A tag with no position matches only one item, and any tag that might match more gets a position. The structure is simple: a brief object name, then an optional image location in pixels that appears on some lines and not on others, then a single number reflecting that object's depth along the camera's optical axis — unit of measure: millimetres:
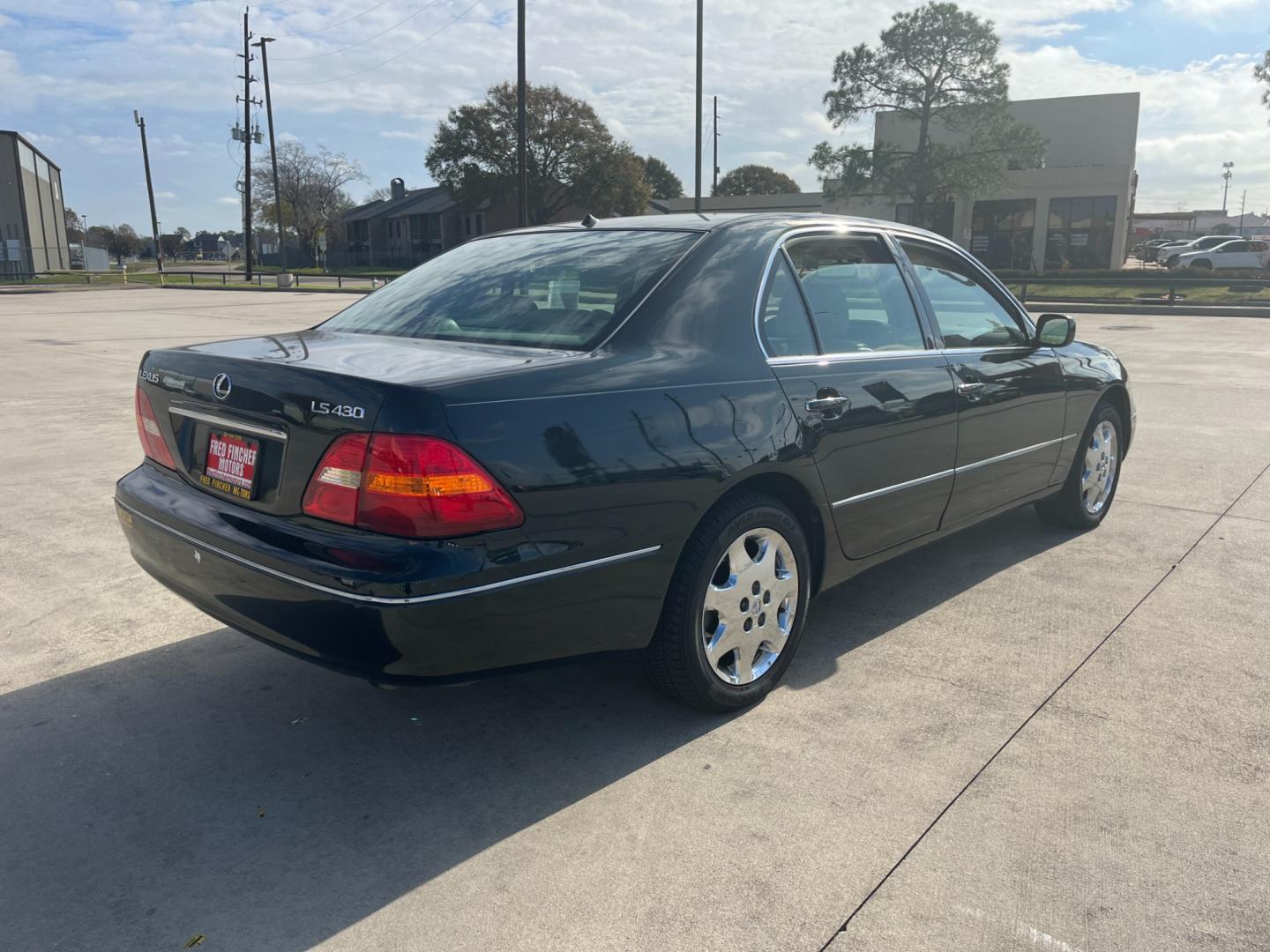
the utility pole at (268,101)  50531
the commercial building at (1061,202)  43062
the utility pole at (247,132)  49469
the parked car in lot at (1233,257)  40906
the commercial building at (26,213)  52969
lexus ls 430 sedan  2488
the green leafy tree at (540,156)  59281
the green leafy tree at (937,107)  37344
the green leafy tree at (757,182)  85750
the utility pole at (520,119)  24219
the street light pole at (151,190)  59500
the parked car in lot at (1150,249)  55312
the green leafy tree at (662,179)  89875
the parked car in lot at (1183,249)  44781
